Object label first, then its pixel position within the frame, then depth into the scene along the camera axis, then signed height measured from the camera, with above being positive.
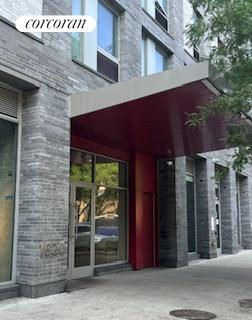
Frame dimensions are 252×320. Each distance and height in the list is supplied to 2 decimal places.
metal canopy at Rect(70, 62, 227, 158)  5.41 +1.96
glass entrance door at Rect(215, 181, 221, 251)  13.37 -0.37
